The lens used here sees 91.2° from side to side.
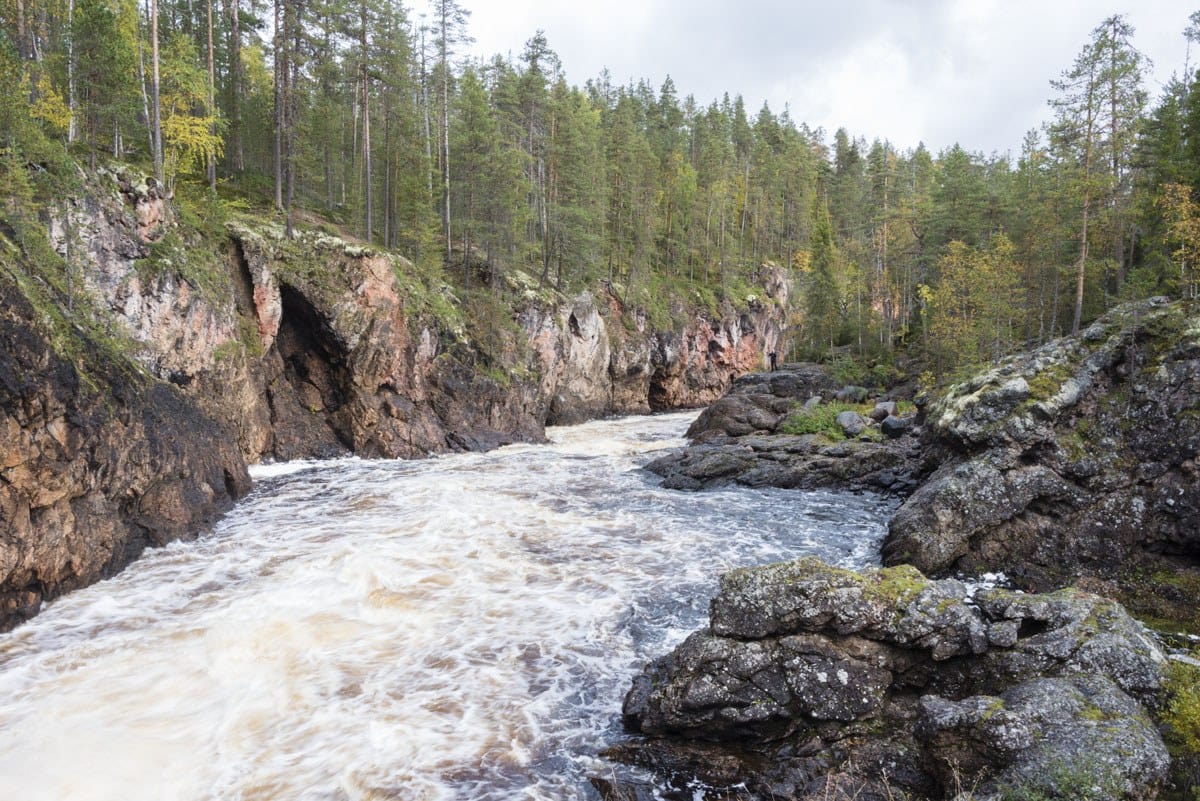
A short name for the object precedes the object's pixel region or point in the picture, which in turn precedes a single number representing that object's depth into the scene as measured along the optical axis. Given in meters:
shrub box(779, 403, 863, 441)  25.49
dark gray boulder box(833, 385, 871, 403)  36.38
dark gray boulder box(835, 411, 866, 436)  25.55
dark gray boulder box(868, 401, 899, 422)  28.70
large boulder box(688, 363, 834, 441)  29.06
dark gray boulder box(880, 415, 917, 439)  24.20
